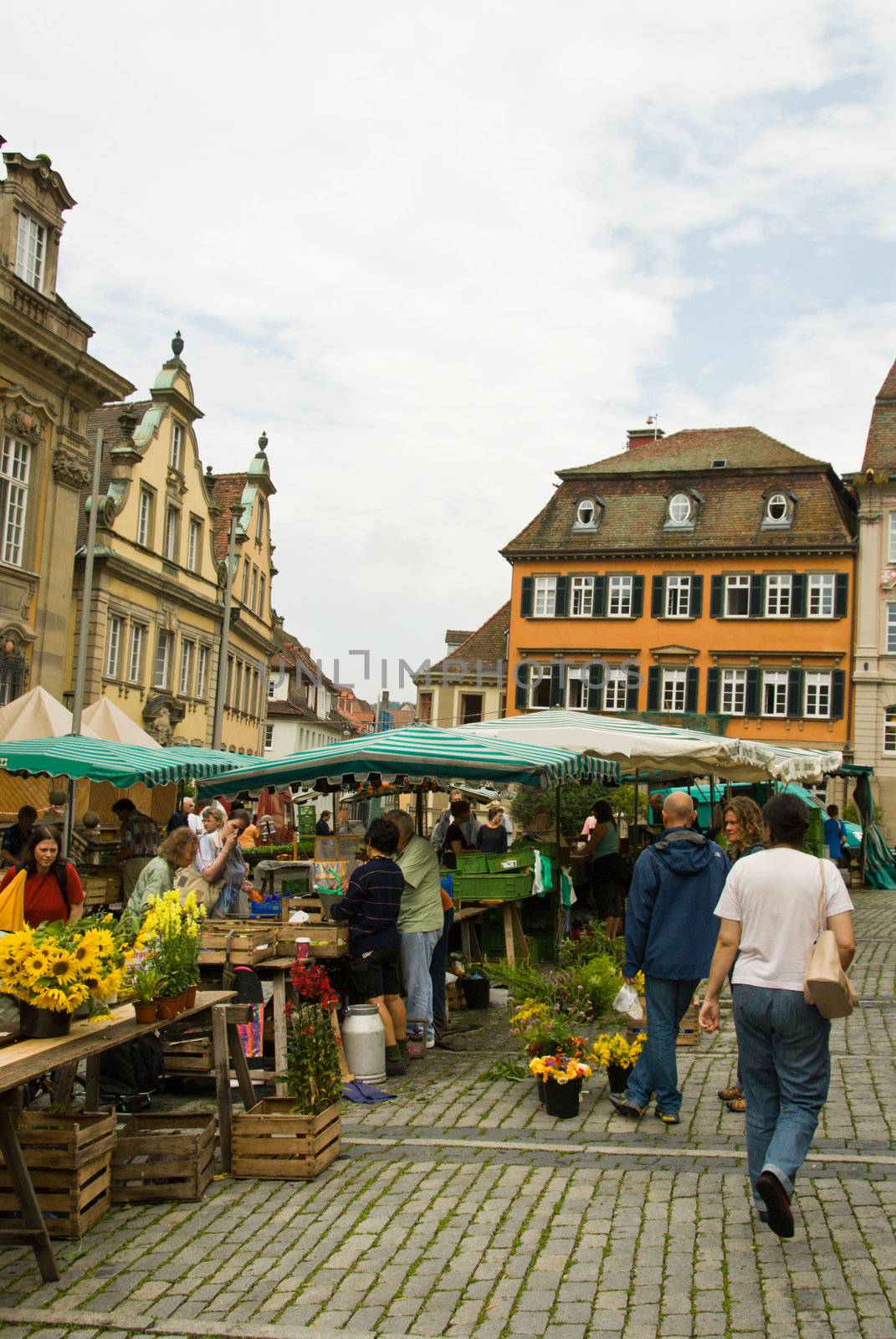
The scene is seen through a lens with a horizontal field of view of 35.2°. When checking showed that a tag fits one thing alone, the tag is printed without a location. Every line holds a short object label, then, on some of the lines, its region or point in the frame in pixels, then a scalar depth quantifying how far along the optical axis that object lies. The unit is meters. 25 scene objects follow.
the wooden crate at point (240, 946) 8.69
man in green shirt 10.21
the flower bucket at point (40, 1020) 5.86
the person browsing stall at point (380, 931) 9.34
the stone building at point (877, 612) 45.81
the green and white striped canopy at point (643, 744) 14.10
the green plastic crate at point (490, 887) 13.06
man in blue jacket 7.71
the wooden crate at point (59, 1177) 5.89
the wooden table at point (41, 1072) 5.34
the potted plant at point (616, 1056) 8.10
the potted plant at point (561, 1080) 7.93
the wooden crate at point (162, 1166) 6.47
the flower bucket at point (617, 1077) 8.15
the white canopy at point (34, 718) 18.52
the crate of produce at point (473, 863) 13.20
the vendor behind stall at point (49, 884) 9.06
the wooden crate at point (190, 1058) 8.79
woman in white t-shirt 5.69
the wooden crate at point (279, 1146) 6.79
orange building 47.34
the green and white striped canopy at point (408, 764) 10.77
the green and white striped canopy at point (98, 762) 15.05
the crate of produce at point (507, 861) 13.35
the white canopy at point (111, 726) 19.89
